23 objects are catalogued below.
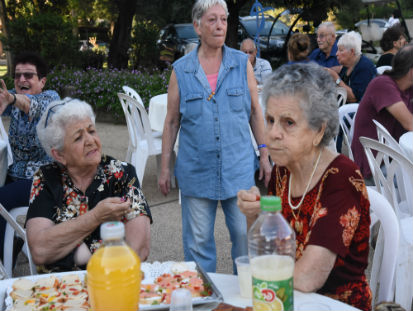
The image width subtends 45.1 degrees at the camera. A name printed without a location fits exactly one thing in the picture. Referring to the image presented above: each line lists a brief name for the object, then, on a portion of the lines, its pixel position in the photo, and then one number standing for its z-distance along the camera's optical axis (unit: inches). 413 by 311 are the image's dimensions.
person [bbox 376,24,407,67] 272.5
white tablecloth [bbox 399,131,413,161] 129.6
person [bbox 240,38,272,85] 265.5
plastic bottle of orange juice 51.1
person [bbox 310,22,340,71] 272.8
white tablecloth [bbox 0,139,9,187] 143.6
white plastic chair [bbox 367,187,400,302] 74.5
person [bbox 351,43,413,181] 150.7
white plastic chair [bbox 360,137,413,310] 101.3
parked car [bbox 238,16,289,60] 527.5
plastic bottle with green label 49.9
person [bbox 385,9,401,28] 478.3
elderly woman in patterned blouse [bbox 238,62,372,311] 66.5
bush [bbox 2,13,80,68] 508.7
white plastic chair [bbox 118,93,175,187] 217.0
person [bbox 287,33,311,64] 265.0
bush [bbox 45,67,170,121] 398.3
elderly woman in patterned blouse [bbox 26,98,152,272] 83.8
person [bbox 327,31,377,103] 223.9
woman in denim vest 112.1
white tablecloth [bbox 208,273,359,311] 57.8
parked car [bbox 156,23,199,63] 518.3
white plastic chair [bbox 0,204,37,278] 119.3
